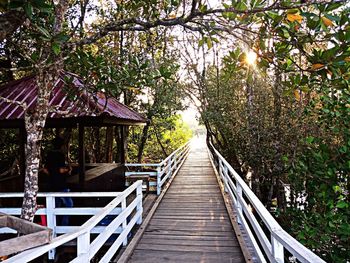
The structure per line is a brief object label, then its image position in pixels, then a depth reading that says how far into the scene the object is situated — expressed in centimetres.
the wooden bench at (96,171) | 677
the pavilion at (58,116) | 545
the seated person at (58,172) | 593
